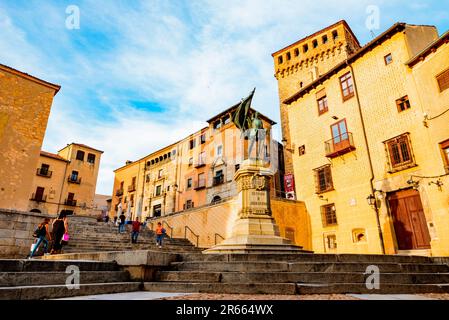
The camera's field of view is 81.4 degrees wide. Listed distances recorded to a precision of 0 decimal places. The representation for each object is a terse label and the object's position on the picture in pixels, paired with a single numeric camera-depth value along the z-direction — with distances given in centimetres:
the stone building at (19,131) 1415
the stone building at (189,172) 2766
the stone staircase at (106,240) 1124
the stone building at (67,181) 3067
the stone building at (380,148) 1216
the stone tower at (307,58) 2511
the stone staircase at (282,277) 434
